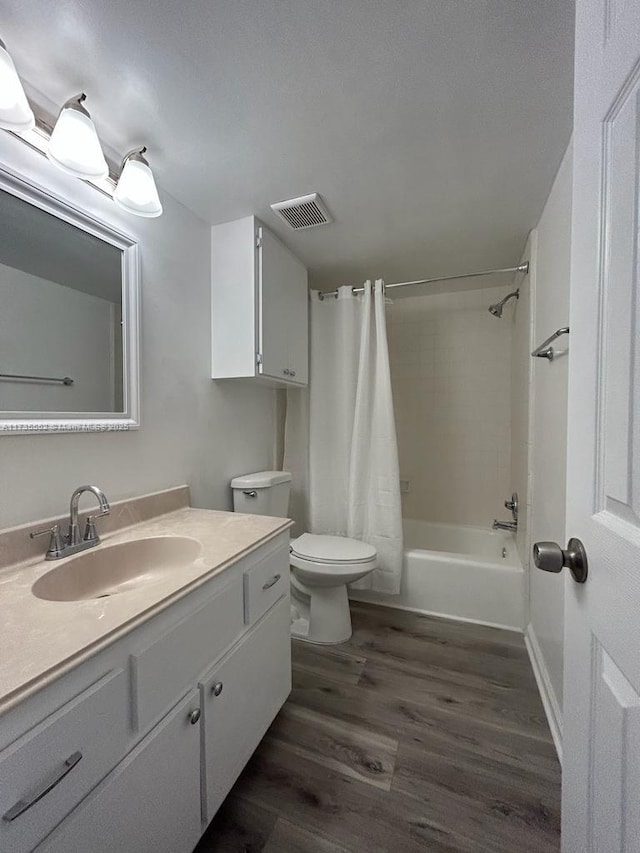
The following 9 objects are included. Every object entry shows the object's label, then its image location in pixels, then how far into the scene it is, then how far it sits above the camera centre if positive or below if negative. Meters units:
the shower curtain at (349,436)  2.10 -0.10
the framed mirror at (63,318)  0.98 +0.33
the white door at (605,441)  0.41 -0.03
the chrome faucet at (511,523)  2.19 -0.65
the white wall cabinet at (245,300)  1.68 +0.60
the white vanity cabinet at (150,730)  0.52 -0.61
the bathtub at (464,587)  1.92 -0.96
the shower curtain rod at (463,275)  1.86 +0.84
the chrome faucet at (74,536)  0.99 -0.35
